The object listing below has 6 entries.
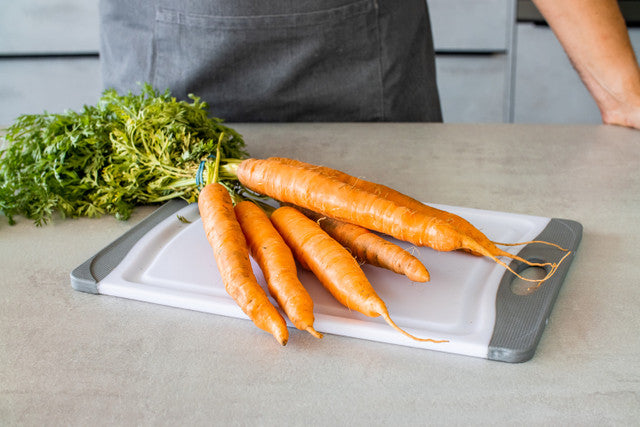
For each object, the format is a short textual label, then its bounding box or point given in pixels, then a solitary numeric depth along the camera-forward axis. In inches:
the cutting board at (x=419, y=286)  28.5
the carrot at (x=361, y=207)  33.3
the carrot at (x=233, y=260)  28.4
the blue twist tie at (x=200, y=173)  41.9
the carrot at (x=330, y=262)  28.8
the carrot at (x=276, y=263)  28.5
